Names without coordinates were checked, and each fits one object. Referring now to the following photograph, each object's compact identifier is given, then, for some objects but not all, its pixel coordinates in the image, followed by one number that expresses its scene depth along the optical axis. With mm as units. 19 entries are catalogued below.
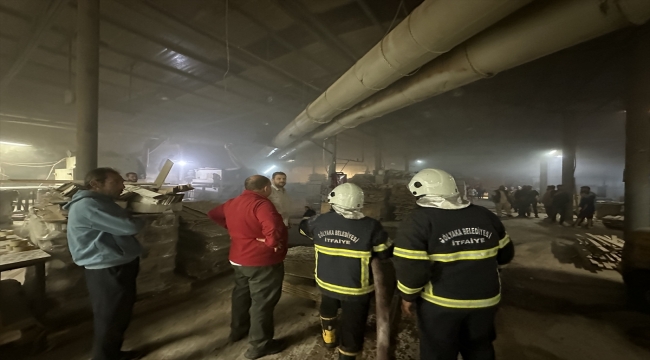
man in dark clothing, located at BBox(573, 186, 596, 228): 8133
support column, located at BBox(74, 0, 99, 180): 3379
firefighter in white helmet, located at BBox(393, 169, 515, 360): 1647
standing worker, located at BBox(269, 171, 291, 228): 4105
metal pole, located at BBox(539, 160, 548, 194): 16297
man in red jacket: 2303
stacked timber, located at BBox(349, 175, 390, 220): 7461
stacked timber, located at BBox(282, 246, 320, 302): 3208
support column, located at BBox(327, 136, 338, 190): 9375
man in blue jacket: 1942
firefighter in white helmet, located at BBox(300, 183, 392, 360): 2033
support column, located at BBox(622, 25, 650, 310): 4566
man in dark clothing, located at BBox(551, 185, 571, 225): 8922
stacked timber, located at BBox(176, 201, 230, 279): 3723
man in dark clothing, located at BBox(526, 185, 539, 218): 10594
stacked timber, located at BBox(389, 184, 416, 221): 7805
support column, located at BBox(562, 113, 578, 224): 9492
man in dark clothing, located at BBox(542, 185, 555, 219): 9445
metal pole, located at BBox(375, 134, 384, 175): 12089
